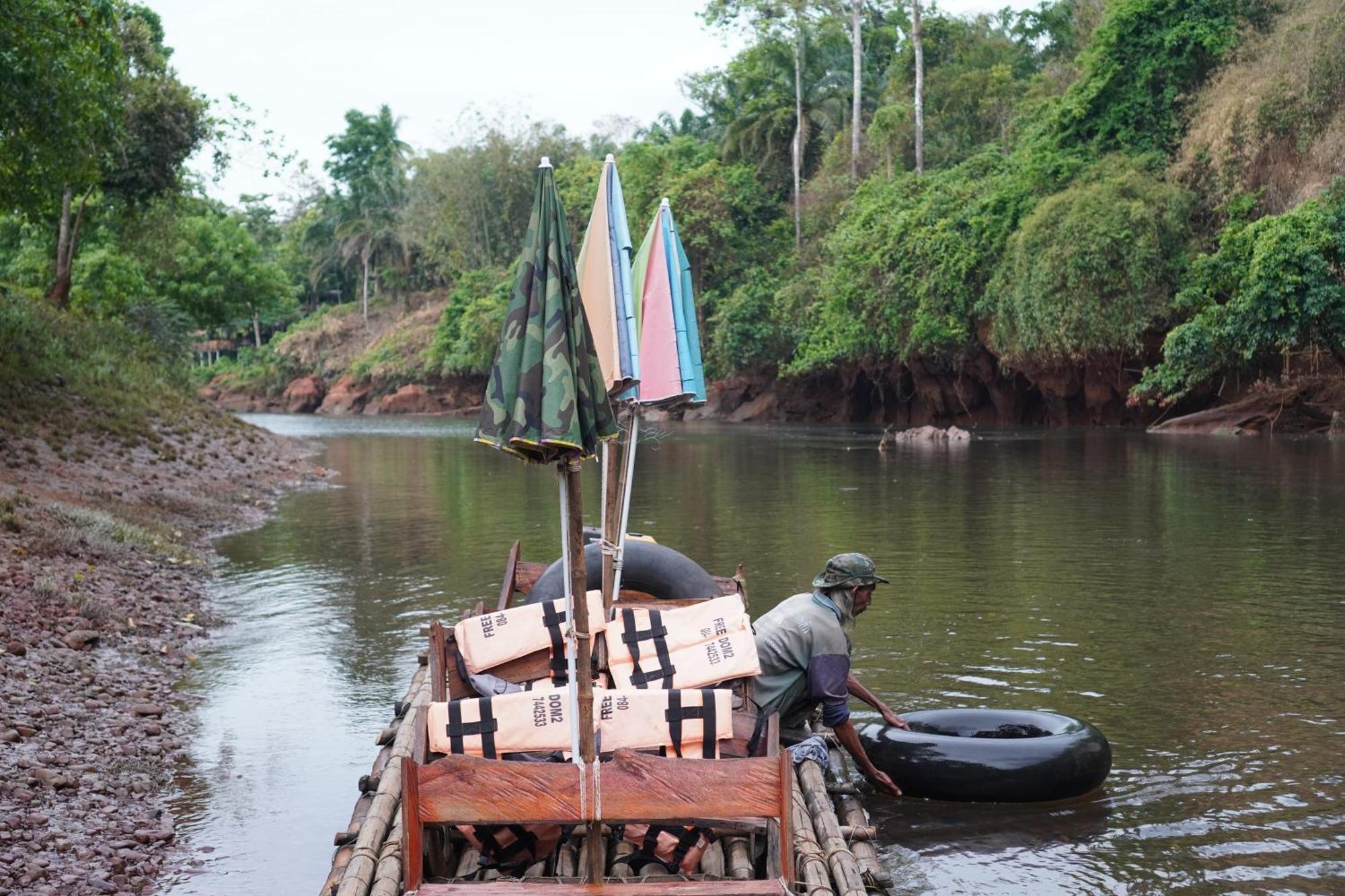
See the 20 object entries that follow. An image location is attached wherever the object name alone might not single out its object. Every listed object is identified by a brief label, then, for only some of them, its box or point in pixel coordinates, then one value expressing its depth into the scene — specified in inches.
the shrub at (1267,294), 1261.1
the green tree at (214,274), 1668.3
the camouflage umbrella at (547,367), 199.2
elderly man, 278.1
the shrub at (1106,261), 1437.0
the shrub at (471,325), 2667.3
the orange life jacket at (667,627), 256.5
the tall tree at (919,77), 1927.2
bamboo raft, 197.6
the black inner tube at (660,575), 332.8
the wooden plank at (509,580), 325.4
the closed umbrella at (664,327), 337.7
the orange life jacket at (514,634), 266.5
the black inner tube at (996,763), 290.8
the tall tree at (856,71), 2018.9
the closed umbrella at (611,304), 295.3
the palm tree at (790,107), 2374.5
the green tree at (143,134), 1203.2
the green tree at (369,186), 3277.6
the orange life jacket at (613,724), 223.5
